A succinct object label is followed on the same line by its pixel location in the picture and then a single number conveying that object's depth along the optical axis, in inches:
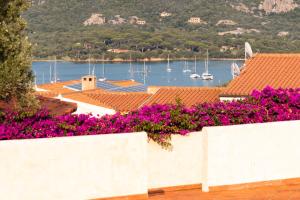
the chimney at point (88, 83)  2358.5
